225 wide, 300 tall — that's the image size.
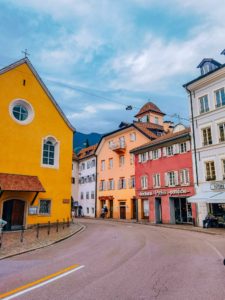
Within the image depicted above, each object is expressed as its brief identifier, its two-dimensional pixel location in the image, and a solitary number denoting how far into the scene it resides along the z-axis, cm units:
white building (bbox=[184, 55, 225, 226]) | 2362
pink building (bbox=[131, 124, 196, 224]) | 2744
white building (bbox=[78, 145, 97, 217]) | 4616
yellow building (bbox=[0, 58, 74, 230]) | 2186
